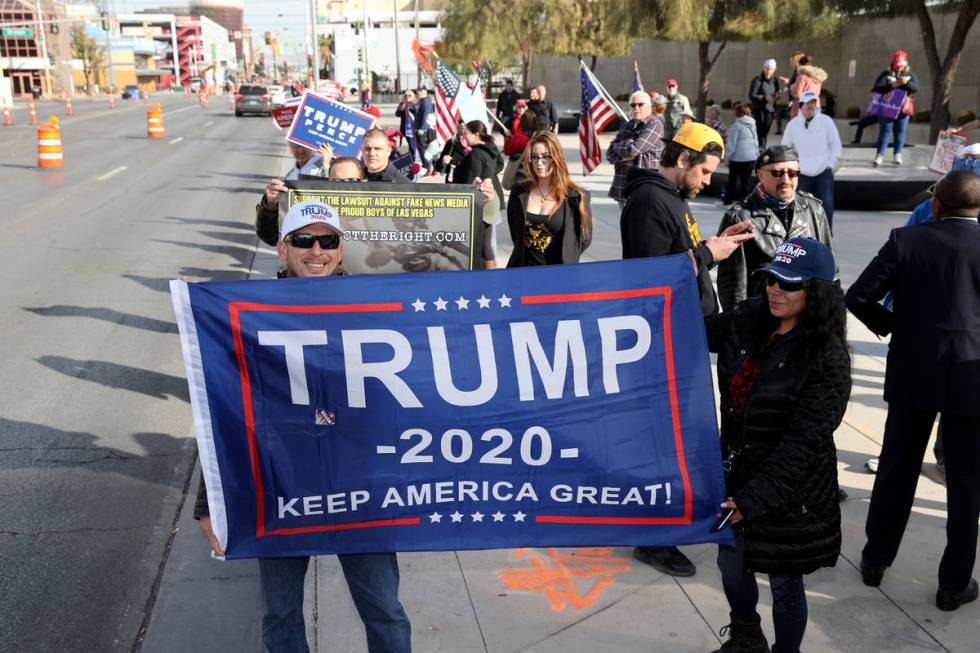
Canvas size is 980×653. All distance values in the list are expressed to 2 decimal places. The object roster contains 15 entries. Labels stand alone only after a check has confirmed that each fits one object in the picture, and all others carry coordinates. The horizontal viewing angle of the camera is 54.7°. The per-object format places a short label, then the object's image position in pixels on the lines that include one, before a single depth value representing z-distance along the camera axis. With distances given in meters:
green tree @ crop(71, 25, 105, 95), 120.19
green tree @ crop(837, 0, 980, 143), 19.39
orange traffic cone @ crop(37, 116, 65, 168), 24.48
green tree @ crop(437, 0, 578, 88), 39.09
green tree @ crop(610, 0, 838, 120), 23.11
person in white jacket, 10.38
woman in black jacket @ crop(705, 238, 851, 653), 3.16
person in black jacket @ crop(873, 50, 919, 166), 16.20
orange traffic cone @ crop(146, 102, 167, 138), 36.56
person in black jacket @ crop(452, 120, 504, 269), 9.59
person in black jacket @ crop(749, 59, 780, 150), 18.86
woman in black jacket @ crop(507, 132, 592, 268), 5.41
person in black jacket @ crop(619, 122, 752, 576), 4.50
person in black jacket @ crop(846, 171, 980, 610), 3.97
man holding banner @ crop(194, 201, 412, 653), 3.19
